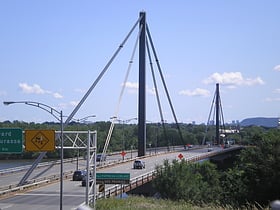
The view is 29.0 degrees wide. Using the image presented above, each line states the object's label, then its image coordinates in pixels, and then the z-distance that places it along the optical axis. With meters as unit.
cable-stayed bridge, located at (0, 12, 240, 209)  37.97
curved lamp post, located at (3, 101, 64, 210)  32.94
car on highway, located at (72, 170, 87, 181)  56.68
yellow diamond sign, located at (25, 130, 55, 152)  29.20
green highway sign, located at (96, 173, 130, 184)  42.44
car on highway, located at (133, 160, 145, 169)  71.75
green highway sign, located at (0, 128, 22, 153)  28.47
